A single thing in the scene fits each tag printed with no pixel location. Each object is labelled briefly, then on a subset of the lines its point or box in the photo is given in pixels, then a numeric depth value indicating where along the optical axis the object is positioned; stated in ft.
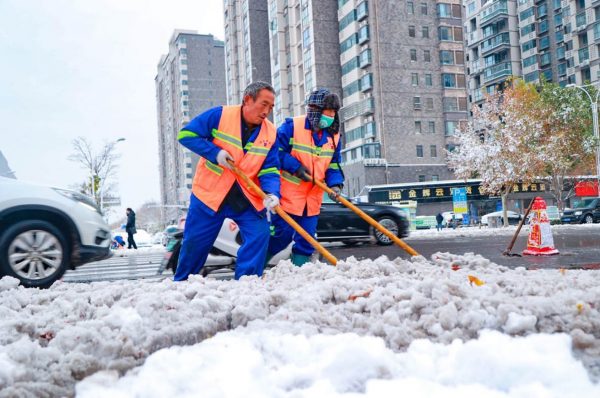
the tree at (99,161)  124.36
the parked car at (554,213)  89.81
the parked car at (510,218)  102.62
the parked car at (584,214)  88.69
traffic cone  24.21
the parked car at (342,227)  38.58
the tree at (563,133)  92.32
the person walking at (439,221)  95.53
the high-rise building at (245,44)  210.79
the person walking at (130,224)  68.17
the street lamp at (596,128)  97.18
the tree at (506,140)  91.04
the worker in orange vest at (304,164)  16.96
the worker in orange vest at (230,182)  14.16
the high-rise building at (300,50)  163.02
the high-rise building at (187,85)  357.82
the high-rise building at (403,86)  150.41
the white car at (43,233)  17.21
